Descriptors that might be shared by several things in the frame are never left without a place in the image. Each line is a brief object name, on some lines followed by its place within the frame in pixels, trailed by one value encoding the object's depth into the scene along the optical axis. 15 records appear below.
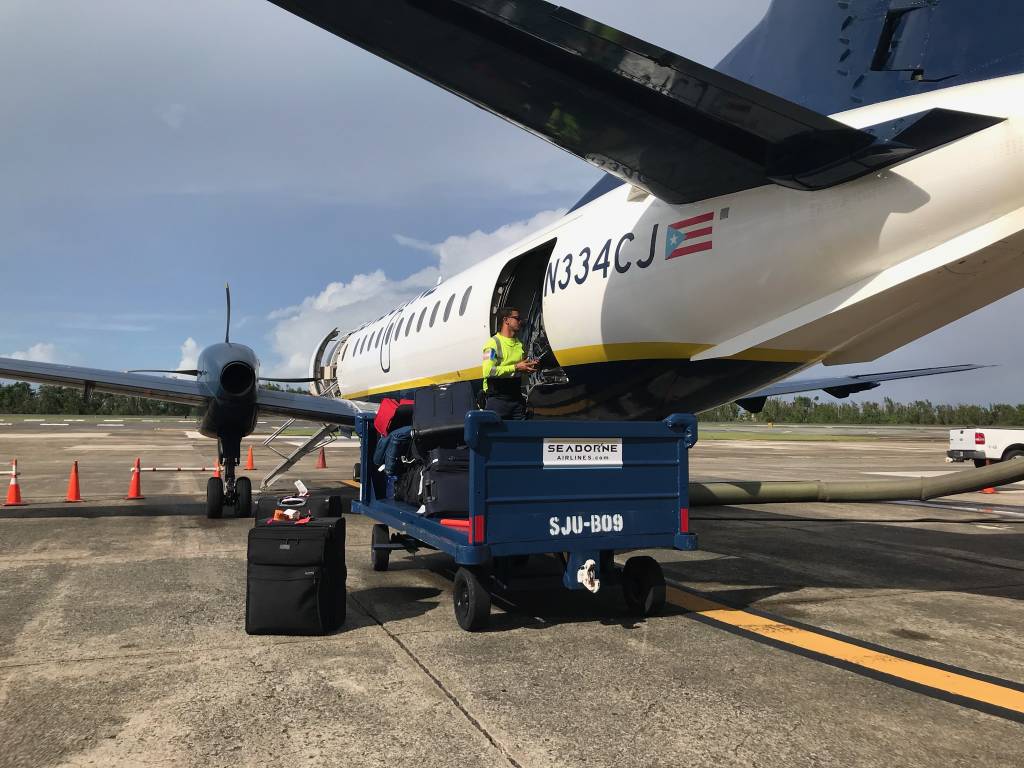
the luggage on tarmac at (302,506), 5.42
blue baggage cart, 4.77
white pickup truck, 21.84
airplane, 4.42
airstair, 14.43
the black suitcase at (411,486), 6.46
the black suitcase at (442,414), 5.87
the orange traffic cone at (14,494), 12.10
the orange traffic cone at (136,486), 13.19
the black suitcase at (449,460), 5.66
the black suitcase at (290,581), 4.78
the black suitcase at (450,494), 5.54
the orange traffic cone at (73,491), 12.57
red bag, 6.99
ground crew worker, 6.30
